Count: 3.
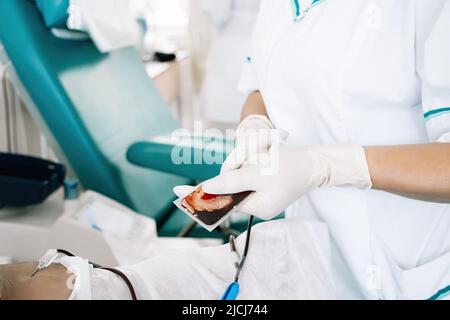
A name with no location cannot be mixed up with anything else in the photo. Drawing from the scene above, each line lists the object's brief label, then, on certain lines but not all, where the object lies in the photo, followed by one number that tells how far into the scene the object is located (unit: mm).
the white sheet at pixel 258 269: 709
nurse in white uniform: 773
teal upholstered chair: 1329
